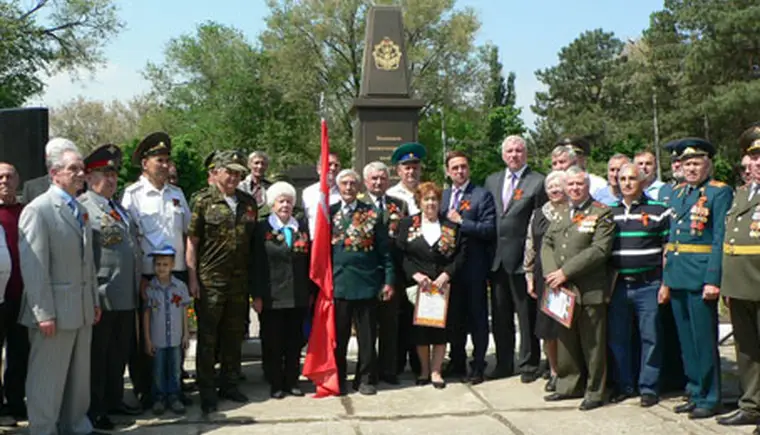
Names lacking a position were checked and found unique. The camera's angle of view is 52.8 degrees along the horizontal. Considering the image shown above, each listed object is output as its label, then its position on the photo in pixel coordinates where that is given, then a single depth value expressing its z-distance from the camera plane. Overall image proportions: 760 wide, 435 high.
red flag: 5.84
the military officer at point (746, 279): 4.72
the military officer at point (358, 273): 5.90
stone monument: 12.16
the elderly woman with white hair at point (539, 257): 5.71
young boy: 5.38
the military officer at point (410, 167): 6.49
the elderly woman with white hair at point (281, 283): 5.72
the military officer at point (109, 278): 4.97
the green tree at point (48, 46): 26.44
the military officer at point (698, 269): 5.08
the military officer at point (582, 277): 5.41
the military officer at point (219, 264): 5.48
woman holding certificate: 6.02
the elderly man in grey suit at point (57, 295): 4.37
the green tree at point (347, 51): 31.47
